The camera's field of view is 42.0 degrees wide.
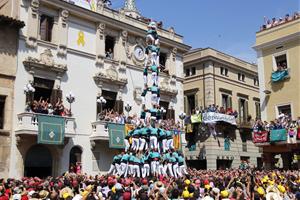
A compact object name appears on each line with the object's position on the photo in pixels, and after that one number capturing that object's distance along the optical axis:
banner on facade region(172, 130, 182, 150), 31.17
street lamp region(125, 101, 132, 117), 28.61
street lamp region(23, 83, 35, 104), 23.64
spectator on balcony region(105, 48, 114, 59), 29.44
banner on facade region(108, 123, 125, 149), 26.75
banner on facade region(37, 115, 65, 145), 23.07
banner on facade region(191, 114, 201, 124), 36.12
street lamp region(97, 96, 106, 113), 27.16
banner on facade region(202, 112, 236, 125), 35.22
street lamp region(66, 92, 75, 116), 25.52
